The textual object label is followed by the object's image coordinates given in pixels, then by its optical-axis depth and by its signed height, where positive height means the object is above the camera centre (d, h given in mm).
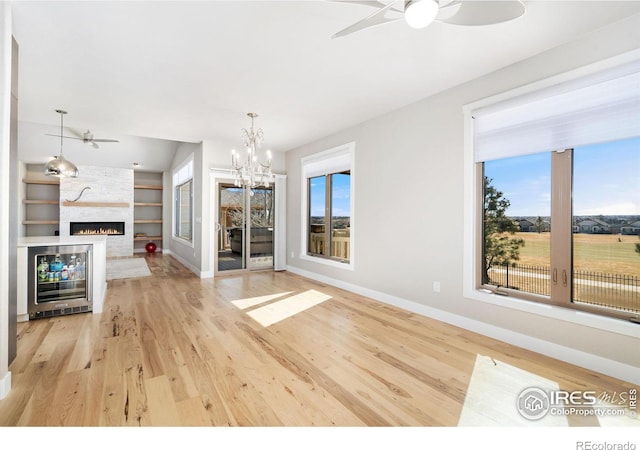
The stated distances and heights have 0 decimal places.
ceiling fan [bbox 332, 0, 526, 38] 1579 +1188
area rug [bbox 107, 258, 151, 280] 6086 -1030
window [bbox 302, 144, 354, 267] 5113 +353
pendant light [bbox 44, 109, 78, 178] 4535 +857
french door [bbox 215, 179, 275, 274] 6250 -85
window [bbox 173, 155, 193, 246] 7168 +649
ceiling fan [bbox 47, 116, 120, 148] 5723 +1663
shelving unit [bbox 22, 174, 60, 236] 8680 +529
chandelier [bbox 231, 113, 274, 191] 3966 +795
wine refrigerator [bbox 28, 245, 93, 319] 3400 -682
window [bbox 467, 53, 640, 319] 2299 +286
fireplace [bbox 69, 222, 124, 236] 8703 -134
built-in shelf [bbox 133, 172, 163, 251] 9984 +551
